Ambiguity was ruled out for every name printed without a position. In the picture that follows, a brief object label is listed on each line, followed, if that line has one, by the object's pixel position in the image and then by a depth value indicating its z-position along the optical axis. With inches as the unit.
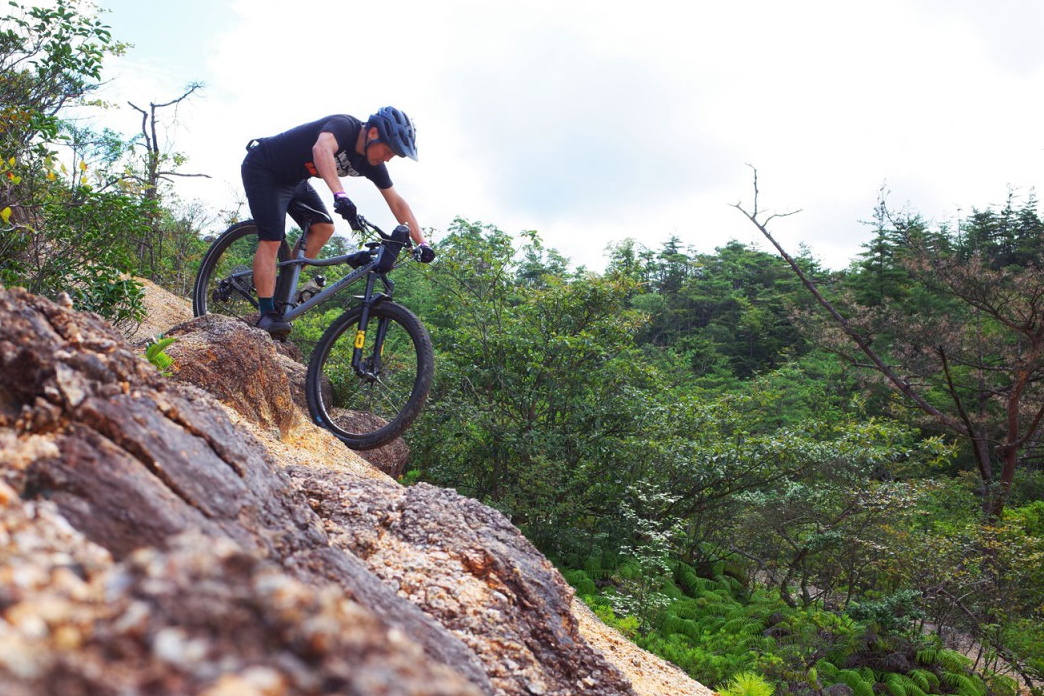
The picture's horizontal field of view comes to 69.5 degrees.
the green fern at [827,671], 322.7
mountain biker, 176.4
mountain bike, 171.8
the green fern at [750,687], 203.8
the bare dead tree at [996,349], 508.7
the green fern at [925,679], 330.0
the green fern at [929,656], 351.6
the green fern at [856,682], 309.1
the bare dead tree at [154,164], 549.3
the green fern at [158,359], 113.0
